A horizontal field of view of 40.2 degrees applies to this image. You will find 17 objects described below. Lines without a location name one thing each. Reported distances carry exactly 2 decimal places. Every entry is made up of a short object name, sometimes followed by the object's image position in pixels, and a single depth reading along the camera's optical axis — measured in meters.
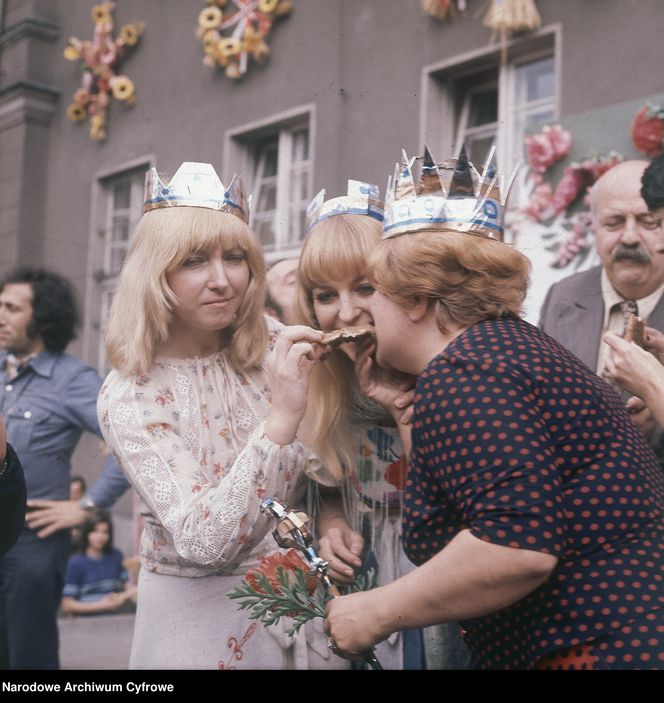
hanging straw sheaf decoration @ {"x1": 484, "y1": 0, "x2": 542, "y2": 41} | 2.04
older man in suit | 1.78
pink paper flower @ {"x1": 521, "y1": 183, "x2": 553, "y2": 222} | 2.09
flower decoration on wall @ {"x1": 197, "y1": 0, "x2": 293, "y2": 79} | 2.29
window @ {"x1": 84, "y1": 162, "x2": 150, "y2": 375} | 2.46
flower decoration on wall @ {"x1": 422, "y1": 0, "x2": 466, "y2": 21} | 2.14
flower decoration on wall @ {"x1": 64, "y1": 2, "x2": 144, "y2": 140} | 2.49
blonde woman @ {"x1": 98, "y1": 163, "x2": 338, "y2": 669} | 1.62
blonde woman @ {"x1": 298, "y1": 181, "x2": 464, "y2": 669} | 1.69
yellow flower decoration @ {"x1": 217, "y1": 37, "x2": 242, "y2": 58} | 2.33
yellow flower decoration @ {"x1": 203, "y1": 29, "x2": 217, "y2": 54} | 2.36
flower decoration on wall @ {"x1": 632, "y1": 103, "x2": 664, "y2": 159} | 1.83
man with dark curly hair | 2.77
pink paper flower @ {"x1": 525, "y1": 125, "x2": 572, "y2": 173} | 2.06
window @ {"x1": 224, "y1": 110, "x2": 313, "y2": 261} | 2.32
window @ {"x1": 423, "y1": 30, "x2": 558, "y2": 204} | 2.09
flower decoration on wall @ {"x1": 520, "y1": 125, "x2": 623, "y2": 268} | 2.00
